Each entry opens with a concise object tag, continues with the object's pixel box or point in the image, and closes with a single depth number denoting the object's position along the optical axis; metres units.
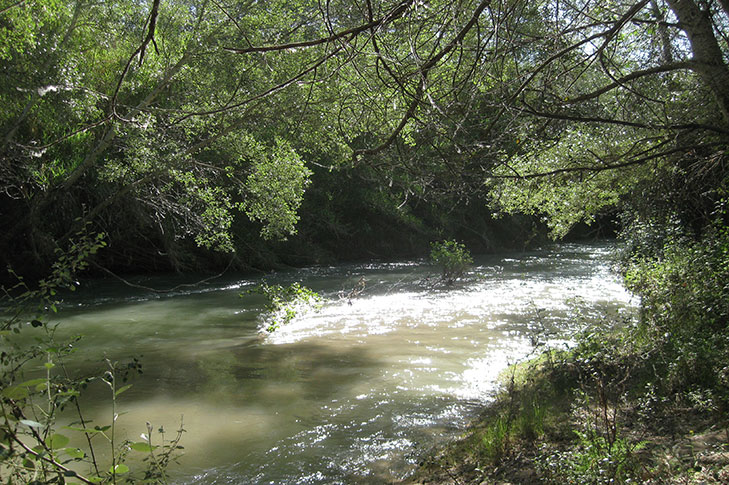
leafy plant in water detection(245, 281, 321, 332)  9.40
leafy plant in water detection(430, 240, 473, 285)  14.48
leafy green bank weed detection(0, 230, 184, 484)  1.74
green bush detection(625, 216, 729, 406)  4.52
